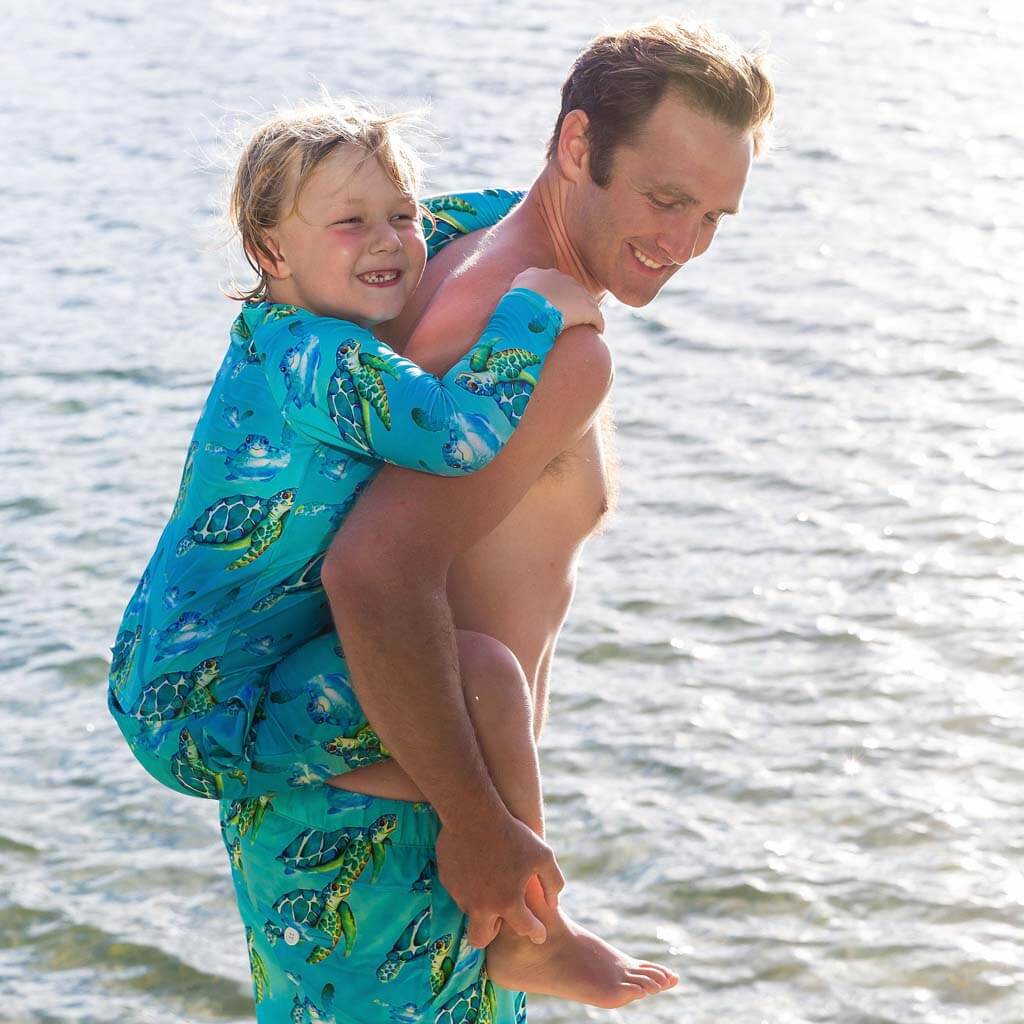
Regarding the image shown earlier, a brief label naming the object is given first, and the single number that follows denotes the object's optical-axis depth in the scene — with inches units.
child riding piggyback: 178.9
